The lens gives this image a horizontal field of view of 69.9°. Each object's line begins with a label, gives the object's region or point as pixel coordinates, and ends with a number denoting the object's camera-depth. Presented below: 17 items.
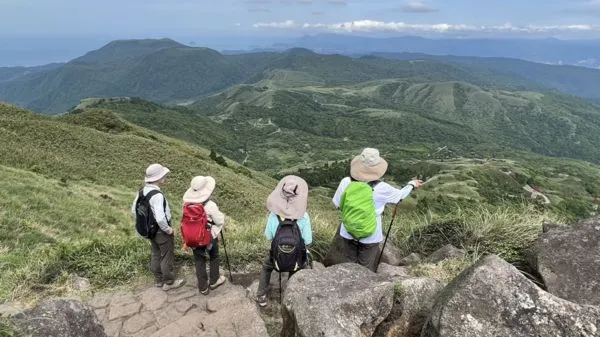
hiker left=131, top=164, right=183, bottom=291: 8.10
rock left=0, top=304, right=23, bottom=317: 6.85
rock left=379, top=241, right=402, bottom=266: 9.92
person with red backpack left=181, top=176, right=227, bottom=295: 7.75
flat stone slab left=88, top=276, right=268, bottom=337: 7.05
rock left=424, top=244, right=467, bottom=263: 8.96
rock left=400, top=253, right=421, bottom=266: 9.73
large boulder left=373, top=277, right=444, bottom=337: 5.84
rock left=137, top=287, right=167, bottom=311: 7.91
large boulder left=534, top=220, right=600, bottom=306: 6.15
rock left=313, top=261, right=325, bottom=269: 9.04
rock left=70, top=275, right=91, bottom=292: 8.35
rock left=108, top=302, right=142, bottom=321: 7.57
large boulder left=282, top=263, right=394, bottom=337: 5.41
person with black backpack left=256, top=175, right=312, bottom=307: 7.43
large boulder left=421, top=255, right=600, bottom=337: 4.54
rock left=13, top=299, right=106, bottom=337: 5.25
